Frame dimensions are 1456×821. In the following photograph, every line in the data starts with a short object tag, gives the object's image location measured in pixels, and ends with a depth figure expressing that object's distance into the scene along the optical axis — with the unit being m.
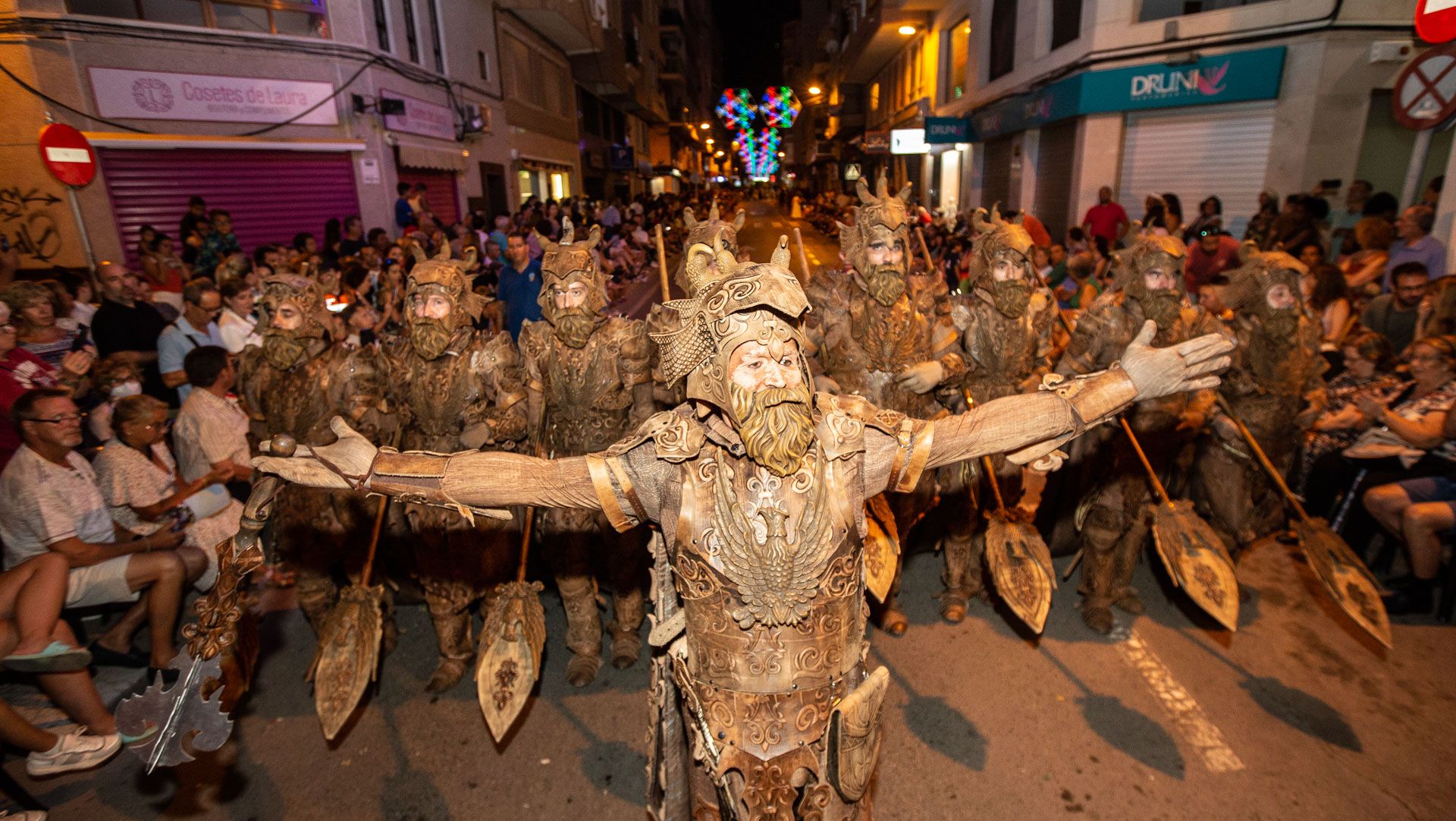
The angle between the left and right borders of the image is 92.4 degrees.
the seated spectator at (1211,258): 8.58
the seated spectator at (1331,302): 6.71
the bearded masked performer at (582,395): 4.72
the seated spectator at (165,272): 9.00
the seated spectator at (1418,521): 4.95
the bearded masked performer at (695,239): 4.17
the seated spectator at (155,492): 4.81
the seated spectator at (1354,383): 5.51
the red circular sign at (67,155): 10.60
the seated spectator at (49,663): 3.92
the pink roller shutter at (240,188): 12.31
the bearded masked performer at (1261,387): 5.05
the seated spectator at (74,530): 4.23
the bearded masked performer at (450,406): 4.53
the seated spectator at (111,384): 5.36
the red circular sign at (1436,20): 5.97
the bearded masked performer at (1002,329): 5.06
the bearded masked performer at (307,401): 4.78
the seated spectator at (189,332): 6.68
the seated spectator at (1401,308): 6.19
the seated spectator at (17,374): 5.23
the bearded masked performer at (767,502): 2.46
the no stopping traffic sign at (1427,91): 6.63
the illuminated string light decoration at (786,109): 87.50
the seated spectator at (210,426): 5.10
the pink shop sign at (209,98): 11.84
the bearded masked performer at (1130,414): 4.86
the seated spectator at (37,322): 6.05
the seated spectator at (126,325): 6.89
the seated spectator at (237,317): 7.07
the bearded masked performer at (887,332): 4.80
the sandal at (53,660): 3.89
